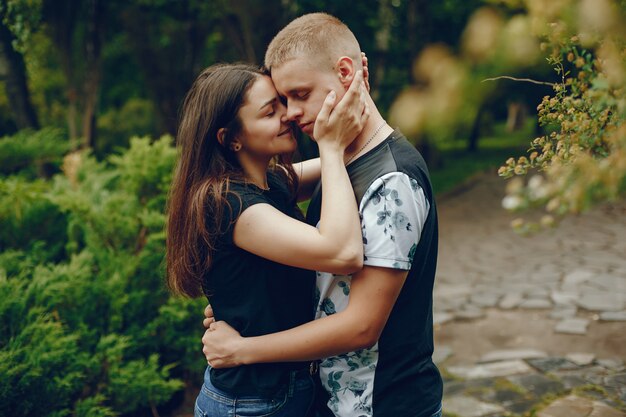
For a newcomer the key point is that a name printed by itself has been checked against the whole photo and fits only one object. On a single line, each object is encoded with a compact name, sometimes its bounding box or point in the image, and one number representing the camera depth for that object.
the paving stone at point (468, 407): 4.25
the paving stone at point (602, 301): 6.25
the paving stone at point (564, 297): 6.57
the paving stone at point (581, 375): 4.56
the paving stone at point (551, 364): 4.93
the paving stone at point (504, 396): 4.38
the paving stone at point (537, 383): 4.49
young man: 1.88
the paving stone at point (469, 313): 6.49
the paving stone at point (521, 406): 4.21
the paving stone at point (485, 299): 6.82
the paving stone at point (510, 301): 6.67
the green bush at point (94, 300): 3.47
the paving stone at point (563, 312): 6.14
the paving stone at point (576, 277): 7.13
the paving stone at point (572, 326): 5.74
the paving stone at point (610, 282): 6.83
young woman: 1.93
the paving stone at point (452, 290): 7.24
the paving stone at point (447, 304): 6.79
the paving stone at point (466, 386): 4.66
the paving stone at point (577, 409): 3.98
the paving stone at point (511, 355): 5.28
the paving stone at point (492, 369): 4.94
